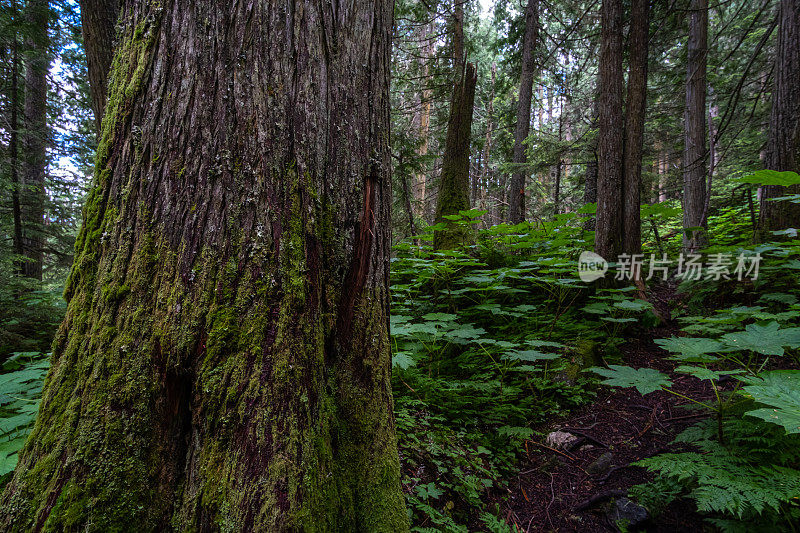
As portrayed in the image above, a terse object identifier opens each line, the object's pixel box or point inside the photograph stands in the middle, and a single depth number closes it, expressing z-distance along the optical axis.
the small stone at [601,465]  2.53
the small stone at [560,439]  2.82
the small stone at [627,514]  2.00
